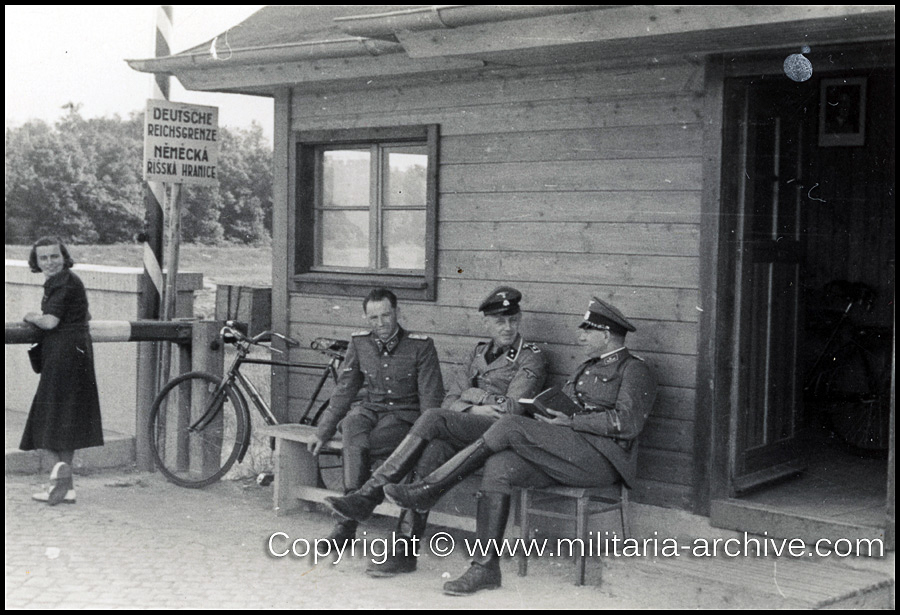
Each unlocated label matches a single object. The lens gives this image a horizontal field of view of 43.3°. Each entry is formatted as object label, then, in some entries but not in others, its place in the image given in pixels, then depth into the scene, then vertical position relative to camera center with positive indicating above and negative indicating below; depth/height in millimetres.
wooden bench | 6965 -1274
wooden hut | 5676 +530
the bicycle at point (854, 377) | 7902 -717
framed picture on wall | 7539 +1118
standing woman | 7184 -709
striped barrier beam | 7148 -453
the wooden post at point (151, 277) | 7957 -92
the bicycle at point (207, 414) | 7605 -1027
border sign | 7711 +850
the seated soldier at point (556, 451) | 5531 -893
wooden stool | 5578 -1187
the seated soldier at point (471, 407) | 5844 -741
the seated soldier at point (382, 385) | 6371 -674
